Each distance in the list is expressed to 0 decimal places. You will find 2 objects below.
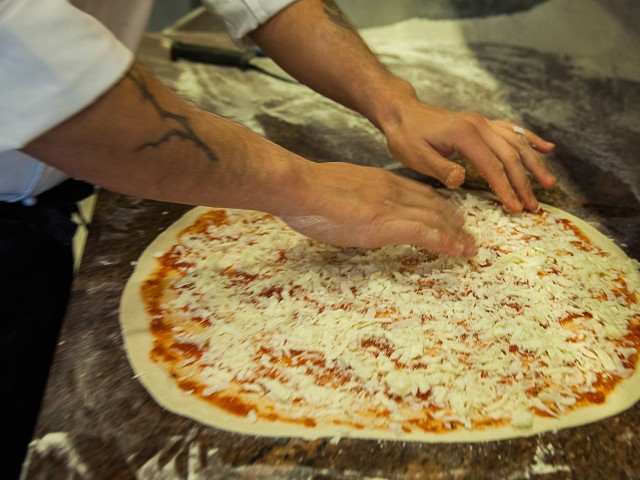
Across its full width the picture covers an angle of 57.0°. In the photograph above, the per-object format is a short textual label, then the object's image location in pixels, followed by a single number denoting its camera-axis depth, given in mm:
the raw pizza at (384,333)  757
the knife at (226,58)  1758
